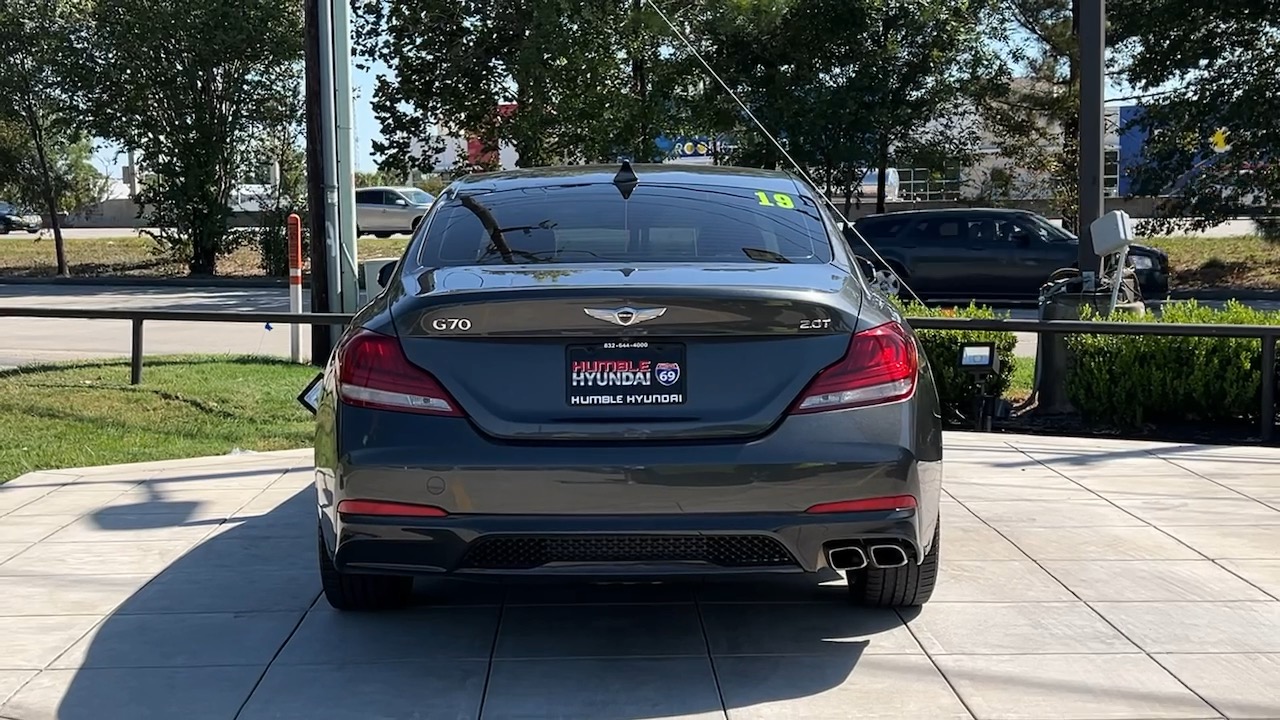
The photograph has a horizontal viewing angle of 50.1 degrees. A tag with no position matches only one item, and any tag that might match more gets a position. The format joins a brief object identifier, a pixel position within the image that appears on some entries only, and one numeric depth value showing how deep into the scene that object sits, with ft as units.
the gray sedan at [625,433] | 12.98
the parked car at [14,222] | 151.86
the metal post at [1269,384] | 27.30
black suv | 64.80
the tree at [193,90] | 84.12
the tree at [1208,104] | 71.97
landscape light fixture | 28.84
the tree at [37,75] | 86.94
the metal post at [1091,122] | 31.42
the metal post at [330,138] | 38.81
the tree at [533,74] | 76.74
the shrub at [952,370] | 29.84
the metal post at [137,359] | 32.81
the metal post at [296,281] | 41.06
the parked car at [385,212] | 128.77
